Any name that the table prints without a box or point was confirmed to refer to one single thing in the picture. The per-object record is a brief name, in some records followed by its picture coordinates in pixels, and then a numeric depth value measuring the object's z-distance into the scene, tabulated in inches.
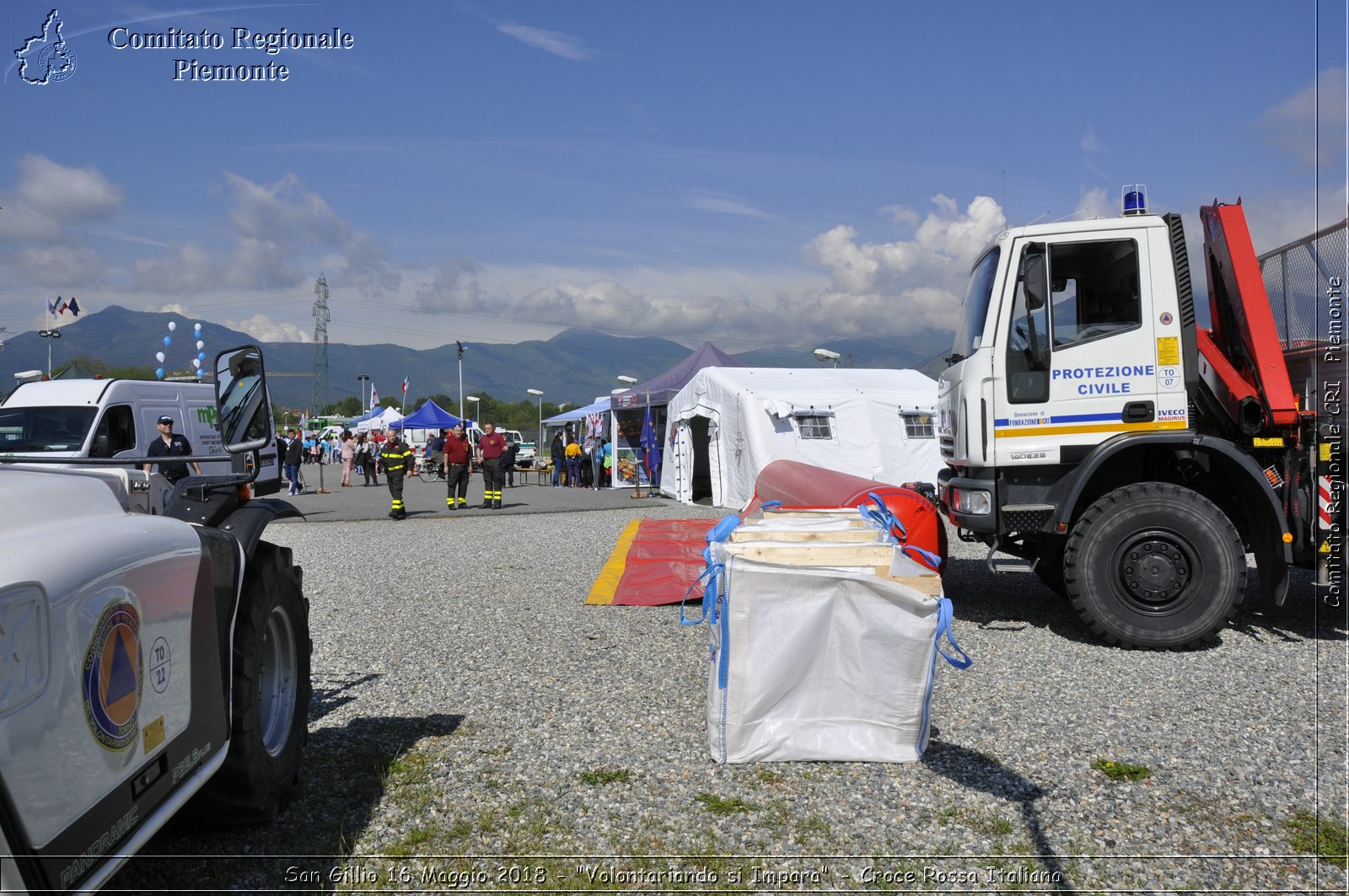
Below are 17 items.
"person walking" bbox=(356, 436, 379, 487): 1320.1
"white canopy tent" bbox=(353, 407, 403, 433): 1955.1
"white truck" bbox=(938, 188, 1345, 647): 259.8
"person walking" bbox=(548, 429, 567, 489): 1233.4
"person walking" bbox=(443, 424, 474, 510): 799.7
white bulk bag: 167.3
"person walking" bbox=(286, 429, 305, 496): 949.4
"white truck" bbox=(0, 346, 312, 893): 78.0
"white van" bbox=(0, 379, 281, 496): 499.2
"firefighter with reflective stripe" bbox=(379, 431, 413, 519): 727.7
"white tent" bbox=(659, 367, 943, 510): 731.4
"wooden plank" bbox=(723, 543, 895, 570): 174.6
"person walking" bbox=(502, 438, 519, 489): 1119.5
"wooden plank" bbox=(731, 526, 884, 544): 194.5
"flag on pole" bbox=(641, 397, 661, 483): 1033.5
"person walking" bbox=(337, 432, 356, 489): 1242.6
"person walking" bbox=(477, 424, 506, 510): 813.9
